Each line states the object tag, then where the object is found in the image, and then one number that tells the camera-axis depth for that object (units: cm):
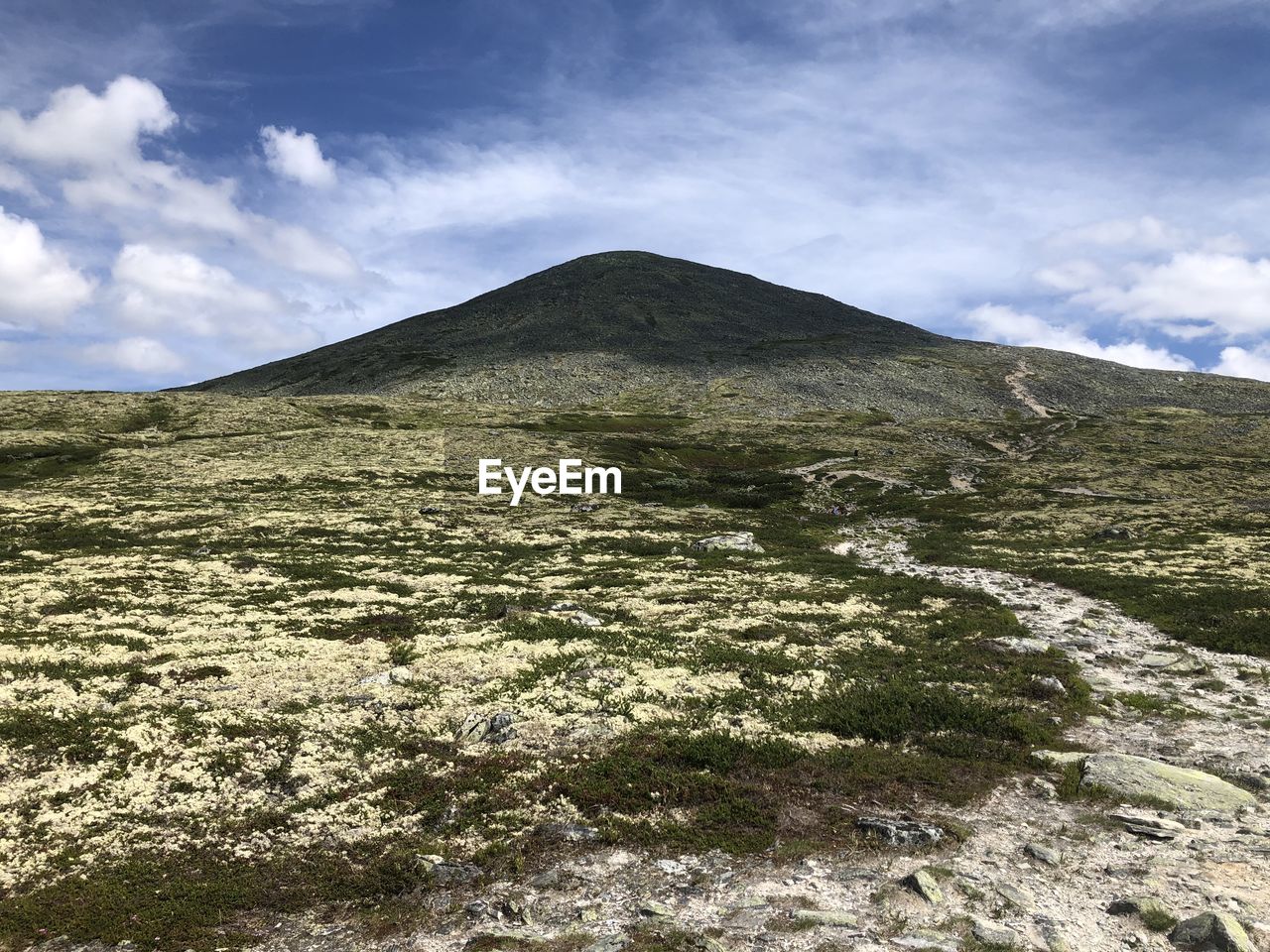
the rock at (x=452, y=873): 1302
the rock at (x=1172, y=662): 2581
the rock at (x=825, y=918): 1144
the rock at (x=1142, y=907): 1144
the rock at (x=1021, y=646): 2816
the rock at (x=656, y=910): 1191
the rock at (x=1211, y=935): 1041
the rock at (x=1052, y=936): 1080
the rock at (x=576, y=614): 3133
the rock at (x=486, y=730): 1912
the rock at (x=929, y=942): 1070
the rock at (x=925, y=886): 1211
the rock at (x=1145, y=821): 1448
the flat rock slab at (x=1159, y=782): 1562
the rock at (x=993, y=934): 1099
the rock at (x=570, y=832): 1454
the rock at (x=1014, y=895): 1197
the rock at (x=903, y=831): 1416
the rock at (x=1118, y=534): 5818
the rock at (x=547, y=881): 1290
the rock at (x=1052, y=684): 2319
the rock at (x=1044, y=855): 1342
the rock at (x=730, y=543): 5431
